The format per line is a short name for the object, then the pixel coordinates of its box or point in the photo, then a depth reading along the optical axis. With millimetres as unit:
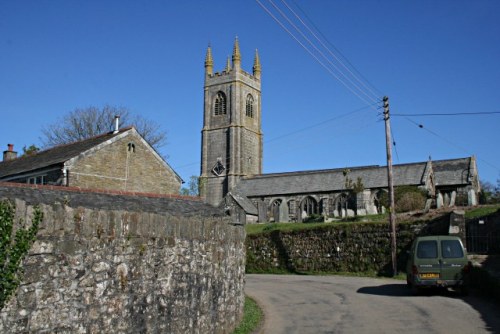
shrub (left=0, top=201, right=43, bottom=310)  5102
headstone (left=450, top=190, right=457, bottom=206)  37531
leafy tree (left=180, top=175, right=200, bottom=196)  78000
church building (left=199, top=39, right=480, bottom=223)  53969
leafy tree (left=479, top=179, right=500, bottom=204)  46988
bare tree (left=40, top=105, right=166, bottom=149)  53031
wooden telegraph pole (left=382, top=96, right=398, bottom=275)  23062
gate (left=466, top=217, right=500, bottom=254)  21766
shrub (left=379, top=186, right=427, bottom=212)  35253
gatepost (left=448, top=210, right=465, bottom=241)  21484
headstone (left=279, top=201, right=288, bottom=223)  44156
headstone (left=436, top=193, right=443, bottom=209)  35188
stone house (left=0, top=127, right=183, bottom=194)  29656
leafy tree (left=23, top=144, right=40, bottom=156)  48406
